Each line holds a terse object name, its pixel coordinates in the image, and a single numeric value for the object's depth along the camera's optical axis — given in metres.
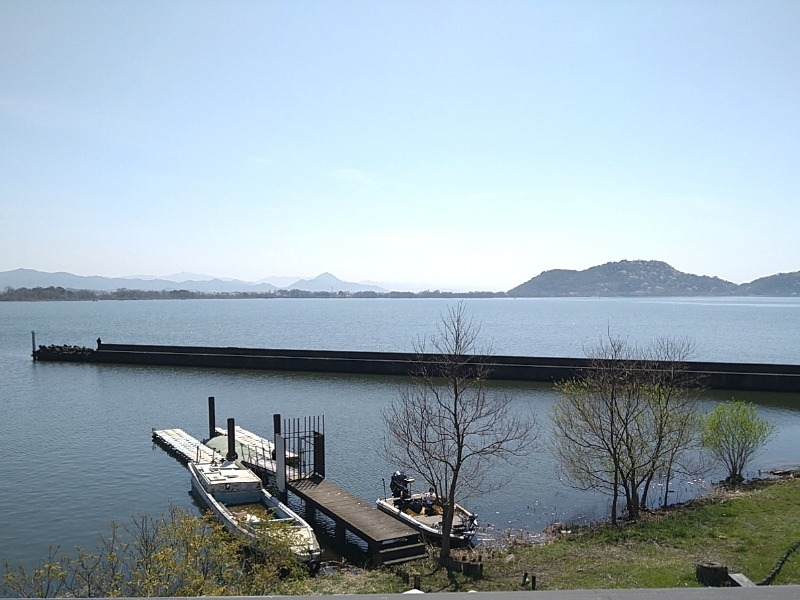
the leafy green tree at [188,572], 9.55
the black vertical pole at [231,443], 26.20
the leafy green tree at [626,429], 19.50
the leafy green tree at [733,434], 23.64
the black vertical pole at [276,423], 22.92
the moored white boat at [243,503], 16.16
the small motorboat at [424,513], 18.23
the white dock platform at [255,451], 25.33
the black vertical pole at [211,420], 31.71
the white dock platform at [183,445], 27.62
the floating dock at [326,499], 17.20
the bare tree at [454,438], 16.11
